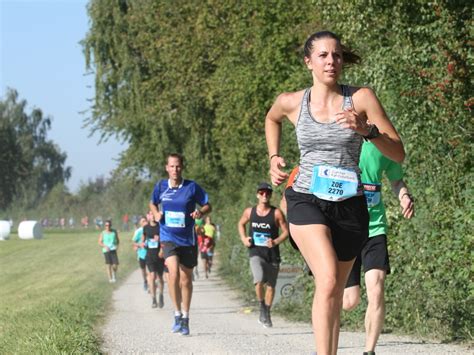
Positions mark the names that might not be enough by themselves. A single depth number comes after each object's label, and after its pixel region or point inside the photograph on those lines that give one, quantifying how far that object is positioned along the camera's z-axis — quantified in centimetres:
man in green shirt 919
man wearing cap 1498
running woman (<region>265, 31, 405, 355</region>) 654
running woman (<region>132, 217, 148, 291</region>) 2452
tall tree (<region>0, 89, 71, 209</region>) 13575
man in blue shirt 1306
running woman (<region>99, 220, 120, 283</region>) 2994
